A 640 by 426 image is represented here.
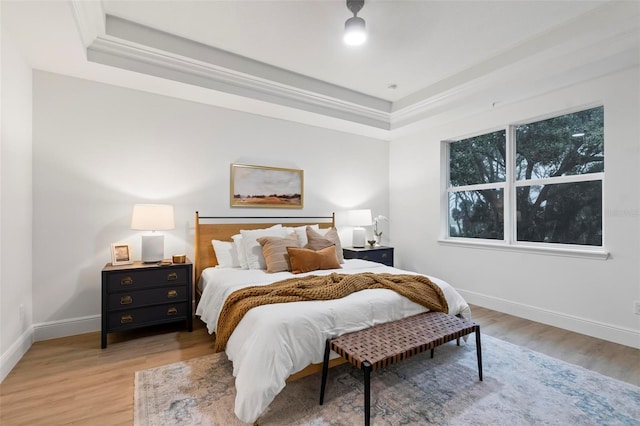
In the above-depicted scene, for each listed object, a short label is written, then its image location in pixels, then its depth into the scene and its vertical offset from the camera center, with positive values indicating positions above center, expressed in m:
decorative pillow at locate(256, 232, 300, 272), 3.07 -0.39
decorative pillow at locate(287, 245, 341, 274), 3.04 -0.47
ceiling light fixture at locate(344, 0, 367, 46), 2.39 +1.47
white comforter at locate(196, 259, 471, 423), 1.67 -0.75
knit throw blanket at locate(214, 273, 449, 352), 2.12 -0.58
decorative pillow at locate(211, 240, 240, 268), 3.37 -0.45
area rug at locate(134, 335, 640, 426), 1.79 -1.18
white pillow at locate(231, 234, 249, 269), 3.26 -0.41
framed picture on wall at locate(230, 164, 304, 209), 3.86 +0.34
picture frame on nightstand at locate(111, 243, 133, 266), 2.99 -0.41
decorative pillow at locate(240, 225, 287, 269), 3.22 -0.35
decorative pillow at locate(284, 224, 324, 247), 3.48 -0.23
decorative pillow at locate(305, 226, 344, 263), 3.42 -0.31
